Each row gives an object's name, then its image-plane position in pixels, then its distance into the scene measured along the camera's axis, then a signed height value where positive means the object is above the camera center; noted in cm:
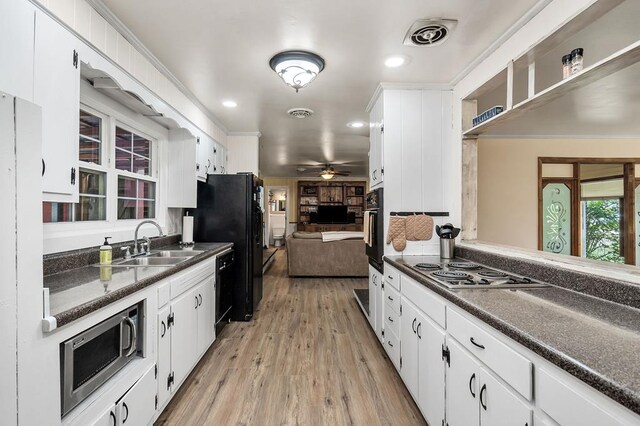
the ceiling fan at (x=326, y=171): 782 +119
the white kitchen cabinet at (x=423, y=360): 158 -87
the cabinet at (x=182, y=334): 183 -86
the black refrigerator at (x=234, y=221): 353 -11
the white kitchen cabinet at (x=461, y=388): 126 -77
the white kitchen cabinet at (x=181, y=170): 321 +44
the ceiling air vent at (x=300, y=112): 362 +121
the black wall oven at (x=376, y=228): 285 -15
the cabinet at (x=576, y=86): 156 +117
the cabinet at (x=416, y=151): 283 +56
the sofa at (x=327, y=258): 577 -87
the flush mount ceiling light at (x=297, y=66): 231 +113
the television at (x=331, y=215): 1035 -11
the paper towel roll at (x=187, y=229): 324 -18
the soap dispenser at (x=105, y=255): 196 -28
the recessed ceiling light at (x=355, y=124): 421 +123
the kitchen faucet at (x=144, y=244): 238 -28
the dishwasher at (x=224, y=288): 300 -79
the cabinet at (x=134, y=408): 129 -92
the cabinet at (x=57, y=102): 141 +53
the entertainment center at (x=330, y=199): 1048 +44
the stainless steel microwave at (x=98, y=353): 114 -61
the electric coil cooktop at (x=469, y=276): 158 -38
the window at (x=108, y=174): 212 +30
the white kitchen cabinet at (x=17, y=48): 123 +68
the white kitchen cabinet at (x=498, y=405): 99 -67
